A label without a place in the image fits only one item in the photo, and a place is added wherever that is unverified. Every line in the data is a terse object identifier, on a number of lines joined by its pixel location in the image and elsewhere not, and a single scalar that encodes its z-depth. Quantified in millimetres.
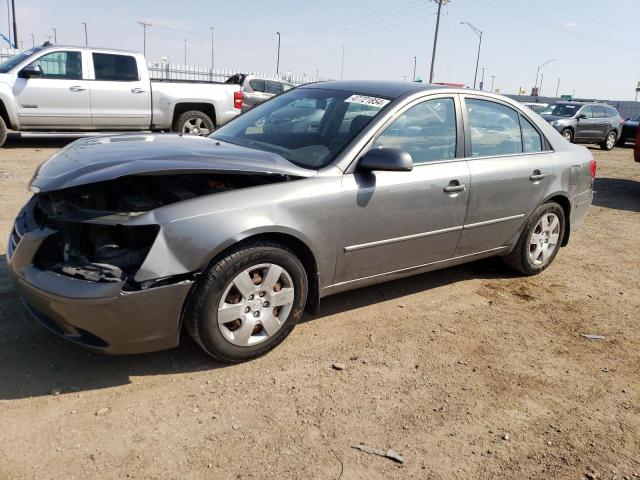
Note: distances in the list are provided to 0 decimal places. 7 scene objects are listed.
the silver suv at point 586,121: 18547
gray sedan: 2846
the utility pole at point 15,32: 41438
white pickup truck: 10094
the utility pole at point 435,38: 45406
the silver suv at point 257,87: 17089
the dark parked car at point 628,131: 20484
